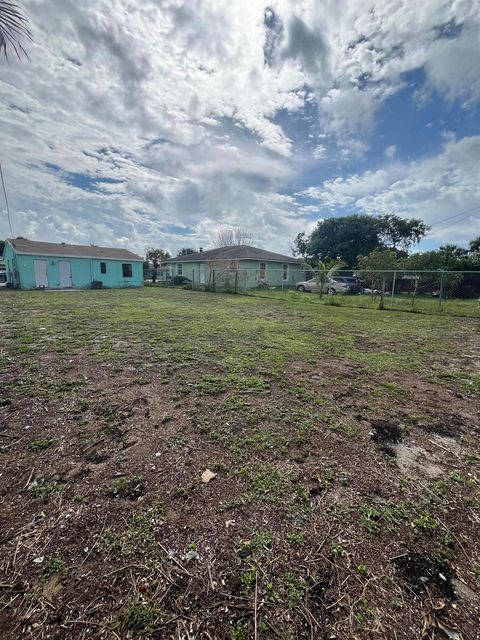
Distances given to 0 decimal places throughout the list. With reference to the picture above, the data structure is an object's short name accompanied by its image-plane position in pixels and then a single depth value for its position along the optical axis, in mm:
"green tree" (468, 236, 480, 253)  24030
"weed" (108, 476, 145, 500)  1809
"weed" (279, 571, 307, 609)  1252
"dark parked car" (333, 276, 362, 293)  18219
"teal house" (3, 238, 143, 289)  18609
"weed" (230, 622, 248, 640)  1126
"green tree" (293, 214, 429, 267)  28969
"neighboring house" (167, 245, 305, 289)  18781
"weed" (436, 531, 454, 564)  1455
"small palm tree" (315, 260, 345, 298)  14405
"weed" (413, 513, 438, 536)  1609
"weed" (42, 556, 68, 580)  1336
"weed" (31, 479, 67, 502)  1787
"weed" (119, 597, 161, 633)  1145
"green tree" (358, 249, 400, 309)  15578
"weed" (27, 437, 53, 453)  2244
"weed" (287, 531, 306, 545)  1523
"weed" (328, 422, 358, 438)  2541
